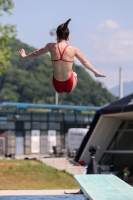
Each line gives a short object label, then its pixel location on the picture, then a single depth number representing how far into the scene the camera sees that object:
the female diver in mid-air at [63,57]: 10.55
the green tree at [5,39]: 32.62
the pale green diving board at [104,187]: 15.16
